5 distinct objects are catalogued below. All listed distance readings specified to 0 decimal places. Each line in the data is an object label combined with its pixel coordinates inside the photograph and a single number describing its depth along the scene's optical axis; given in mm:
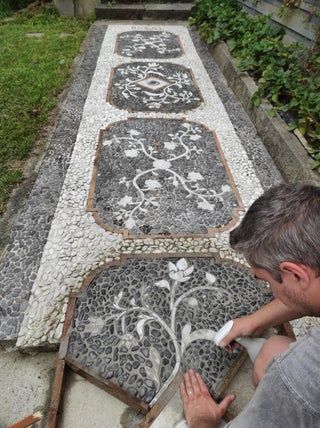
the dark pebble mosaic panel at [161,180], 2277
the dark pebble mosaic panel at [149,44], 4844
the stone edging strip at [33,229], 1743
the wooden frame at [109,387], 1383
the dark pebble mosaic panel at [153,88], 3598
